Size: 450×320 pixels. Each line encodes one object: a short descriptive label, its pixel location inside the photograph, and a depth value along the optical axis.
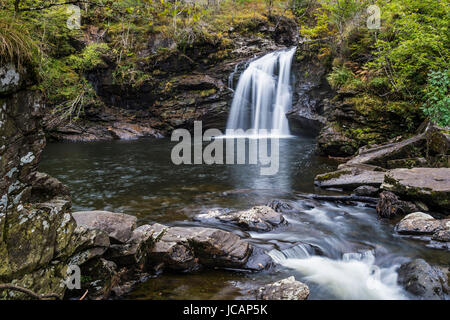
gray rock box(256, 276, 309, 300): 3.38
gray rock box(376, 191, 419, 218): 6.16
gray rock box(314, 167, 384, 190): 7.88
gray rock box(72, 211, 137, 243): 3.97
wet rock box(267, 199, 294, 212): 6.89
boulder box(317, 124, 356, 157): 12.59
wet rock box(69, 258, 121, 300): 3.26
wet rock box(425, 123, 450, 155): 8.35
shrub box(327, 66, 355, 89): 14.10
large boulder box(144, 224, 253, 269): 4.19
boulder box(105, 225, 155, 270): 3.85
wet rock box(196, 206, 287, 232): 5.70
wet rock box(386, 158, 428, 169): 8.62
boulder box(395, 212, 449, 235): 5.20
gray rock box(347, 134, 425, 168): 9.30
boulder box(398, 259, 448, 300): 3.57
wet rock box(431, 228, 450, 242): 4.85
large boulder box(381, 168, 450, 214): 6.00
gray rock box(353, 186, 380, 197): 7.36
